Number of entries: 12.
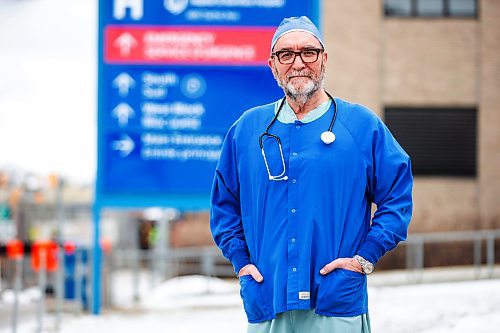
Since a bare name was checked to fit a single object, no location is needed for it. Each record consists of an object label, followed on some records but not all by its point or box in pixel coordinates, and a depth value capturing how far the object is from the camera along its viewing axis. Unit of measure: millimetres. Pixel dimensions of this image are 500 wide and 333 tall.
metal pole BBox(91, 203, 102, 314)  11703
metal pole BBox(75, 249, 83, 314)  12823
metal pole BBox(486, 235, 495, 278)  17188
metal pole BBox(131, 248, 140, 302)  14924
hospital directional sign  11492
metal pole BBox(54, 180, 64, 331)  10723
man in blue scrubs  3807
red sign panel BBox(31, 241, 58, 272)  10406
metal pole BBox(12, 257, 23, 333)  9869
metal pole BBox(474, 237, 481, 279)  16436
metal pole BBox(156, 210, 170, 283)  22281
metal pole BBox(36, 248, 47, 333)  10359
